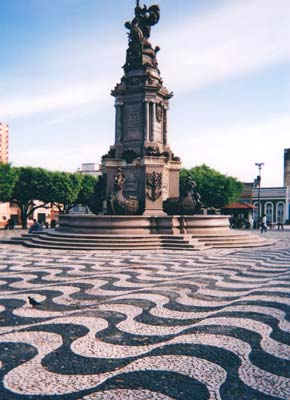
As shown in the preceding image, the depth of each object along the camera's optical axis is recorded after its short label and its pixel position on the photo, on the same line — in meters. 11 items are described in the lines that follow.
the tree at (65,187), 46.10
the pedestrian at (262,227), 38.39
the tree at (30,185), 44.66
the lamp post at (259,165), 44.84
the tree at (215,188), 51.91
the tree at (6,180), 40.03
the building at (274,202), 80.06
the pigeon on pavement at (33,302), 7.31
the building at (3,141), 89.44
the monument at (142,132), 22.27
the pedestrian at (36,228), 25.69
